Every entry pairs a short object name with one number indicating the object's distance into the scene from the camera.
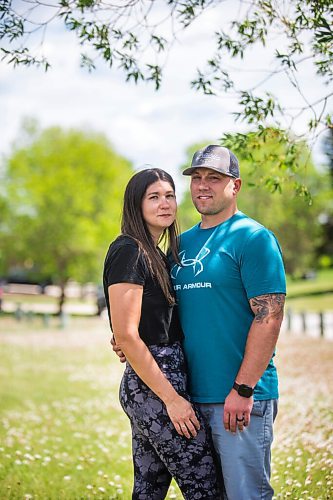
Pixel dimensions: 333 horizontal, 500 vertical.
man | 4.21
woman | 4.17
